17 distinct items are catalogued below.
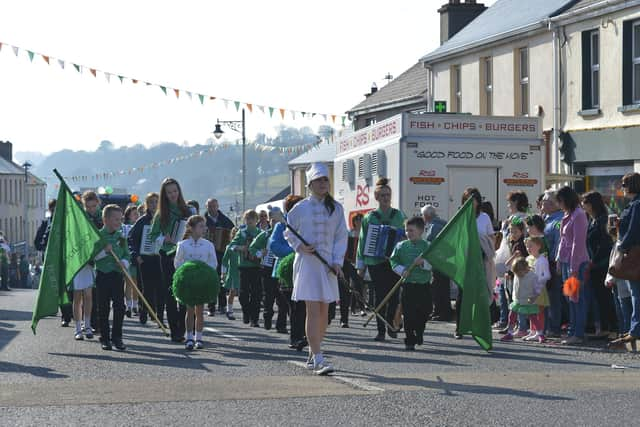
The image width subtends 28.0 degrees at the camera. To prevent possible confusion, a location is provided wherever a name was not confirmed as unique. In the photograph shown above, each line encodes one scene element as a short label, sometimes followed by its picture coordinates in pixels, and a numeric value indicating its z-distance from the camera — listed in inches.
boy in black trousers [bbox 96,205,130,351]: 566.6
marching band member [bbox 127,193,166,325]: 659.4
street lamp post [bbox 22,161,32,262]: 4071.4
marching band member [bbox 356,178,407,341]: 606.2
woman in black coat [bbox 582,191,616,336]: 594.2
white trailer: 823.1
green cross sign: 1095.7
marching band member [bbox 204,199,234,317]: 850.1
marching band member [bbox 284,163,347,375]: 457.1
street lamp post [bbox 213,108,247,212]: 2126.8
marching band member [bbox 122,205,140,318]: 833.5
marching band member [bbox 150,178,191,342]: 594.9
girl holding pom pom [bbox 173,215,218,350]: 569.6
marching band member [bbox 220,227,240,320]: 813.2
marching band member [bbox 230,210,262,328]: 741.3
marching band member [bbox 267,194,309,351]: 560.4
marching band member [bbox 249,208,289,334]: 679.1
